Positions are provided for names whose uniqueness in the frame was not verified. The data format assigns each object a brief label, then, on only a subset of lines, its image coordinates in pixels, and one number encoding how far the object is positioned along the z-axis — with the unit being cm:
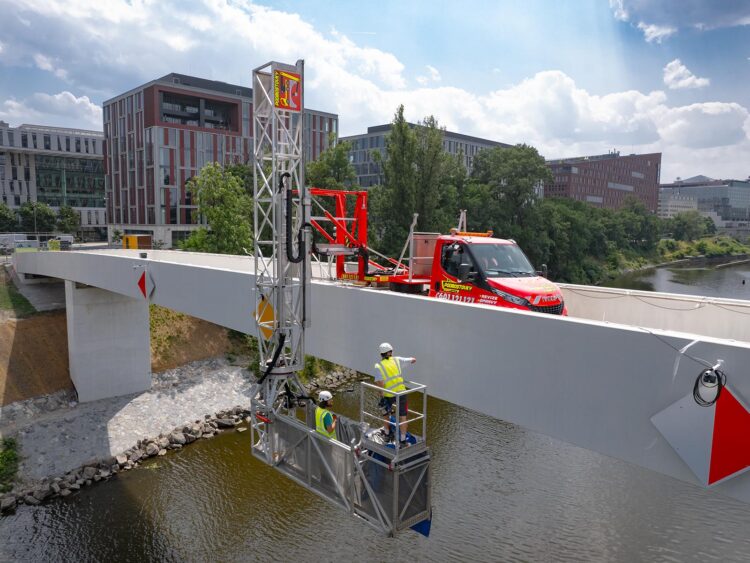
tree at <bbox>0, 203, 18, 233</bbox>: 6644
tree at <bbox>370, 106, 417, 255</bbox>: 4088
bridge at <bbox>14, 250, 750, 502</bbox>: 579
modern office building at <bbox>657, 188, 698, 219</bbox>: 19450
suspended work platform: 780
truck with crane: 1016
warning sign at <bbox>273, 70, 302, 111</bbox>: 1046
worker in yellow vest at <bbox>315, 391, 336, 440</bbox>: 902
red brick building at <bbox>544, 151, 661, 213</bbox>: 11506
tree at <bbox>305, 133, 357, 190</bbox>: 4291
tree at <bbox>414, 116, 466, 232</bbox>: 4134
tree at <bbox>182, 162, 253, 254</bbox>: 3581
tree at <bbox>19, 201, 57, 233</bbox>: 6894
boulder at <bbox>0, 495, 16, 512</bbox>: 1705
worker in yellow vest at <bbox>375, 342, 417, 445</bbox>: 788
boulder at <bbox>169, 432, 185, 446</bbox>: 2150
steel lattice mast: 1029
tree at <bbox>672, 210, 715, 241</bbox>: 11762
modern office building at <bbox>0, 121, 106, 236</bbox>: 8575
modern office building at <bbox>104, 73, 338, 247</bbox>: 6112
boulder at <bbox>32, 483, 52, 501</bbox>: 1770
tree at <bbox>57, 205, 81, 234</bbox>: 7275
